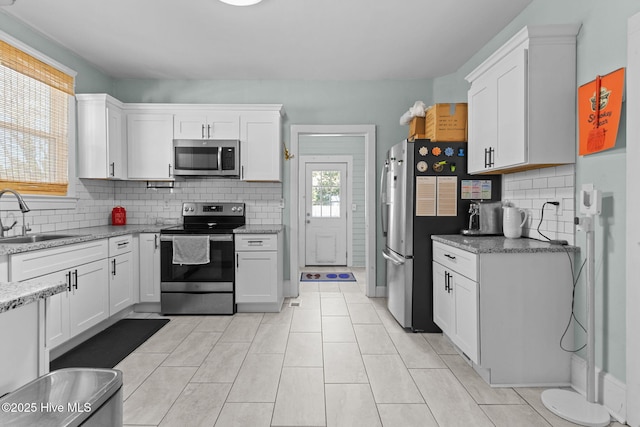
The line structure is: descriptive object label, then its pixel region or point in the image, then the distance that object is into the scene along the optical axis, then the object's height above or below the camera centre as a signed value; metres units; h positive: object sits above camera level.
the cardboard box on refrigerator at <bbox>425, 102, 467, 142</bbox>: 3.22 +0.77
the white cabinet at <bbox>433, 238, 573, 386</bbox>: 2.31 -0.67
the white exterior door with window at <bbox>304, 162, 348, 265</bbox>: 6.67 -0.17
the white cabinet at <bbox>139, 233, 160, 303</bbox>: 3.79 -0.60
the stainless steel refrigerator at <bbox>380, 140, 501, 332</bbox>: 3.22 +0.05
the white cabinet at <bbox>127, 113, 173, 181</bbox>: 4.03 +0.70
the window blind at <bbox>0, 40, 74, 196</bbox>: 2.84 +0.72
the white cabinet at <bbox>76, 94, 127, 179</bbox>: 3.66 +0.74
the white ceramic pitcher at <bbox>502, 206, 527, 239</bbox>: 2.72 -0.09
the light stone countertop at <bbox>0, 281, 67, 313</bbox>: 0.87 -0.21
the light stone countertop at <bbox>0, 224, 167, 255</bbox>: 2.30 -0.22
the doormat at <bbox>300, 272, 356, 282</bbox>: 5.48 -1.04
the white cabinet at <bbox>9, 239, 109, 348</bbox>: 2.41 -0.53
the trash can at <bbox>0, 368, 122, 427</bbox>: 0.66 -0.37
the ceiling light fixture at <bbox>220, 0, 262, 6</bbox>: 2.59 +1.46
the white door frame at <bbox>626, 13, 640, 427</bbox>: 1.84 -0.07
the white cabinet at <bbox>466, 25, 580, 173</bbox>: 2.30 +0.73
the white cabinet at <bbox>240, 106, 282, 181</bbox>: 4.02 +0.70
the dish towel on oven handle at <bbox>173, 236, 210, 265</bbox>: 3.69 -0.41
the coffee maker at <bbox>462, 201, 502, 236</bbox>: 3.03 -0.08
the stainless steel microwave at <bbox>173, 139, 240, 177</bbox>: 3.95 +0.57
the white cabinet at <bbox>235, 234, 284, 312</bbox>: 3.78 -0.62
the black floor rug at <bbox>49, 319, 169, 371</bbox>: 2.70 -1.10
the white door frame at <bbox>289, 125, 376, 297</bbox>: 4.40 +0.20
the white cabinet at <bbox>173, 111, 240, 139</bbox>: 4.02 +0.93
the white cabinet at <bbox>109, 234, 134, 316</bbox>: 3.35 -0.61
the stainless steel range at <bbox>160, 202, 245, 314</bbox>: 3.72 -0.69
